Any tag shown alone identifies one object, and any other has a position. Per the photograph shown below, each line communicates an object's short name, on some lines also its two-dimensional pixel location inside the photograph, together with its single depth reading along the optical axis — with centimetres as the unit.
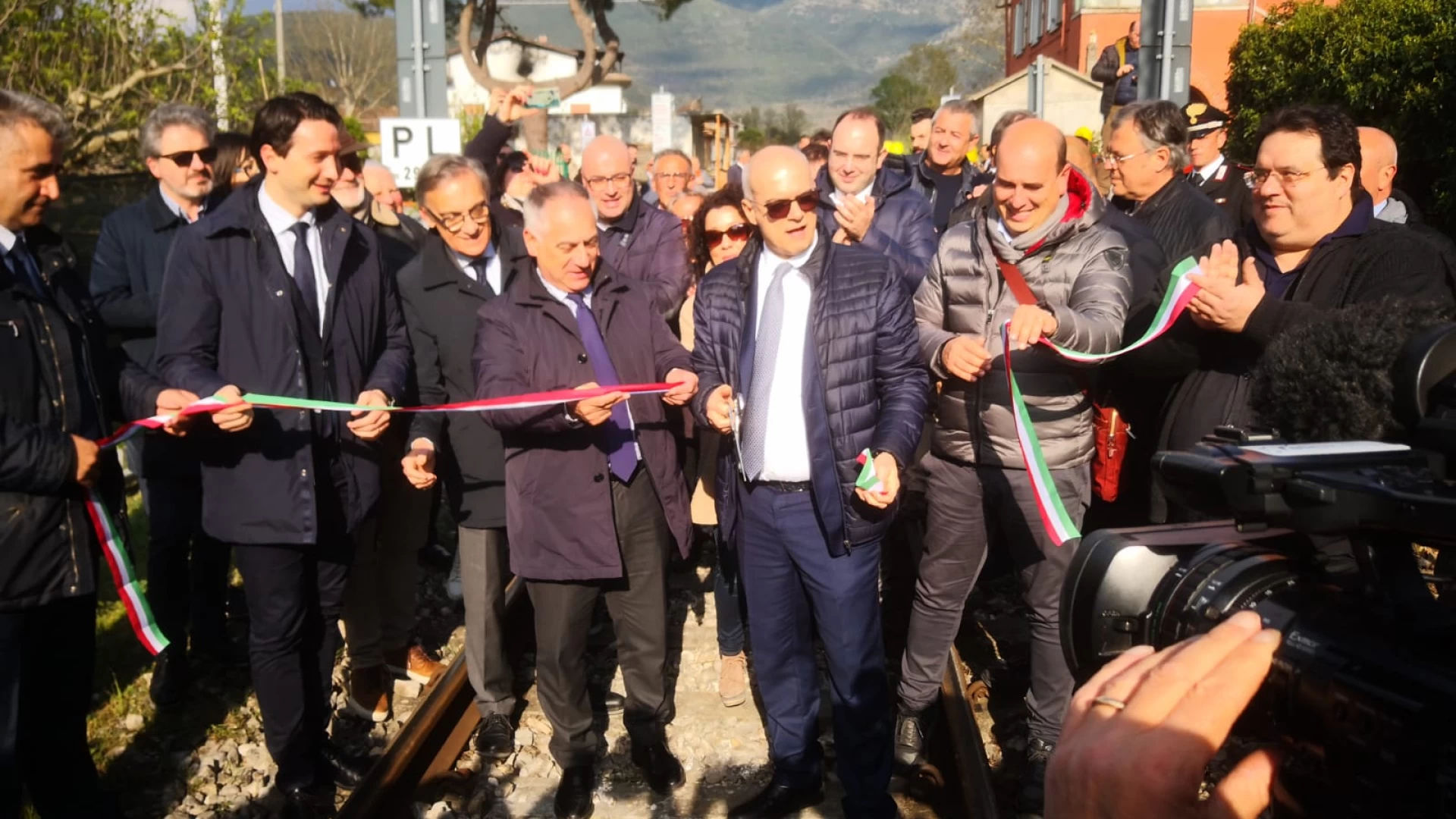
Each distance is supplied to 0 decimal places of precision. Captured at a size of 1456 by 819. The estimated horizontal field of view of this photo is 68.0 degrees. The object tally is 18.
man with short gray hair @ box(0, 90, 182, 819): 321
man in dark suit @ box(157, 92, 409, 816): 383
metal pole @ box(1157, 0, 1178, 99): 818
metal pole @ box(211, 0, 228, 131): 1436
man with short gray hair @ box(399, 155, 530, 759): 462
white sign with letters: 927
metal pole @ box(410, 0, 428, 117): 916
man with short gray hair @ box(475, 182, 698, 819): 410
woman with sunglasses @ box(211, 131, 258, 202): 547
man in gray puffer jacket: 391
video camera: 110
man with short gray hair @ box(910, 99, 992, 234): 759
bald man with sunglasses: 379
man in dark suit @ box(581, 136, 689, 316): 562
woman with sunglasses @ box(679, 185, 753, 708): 504
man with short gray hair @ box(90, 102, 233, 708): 495
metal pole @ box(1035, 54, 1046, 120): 1367
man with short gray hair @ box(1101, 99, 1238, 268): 488
